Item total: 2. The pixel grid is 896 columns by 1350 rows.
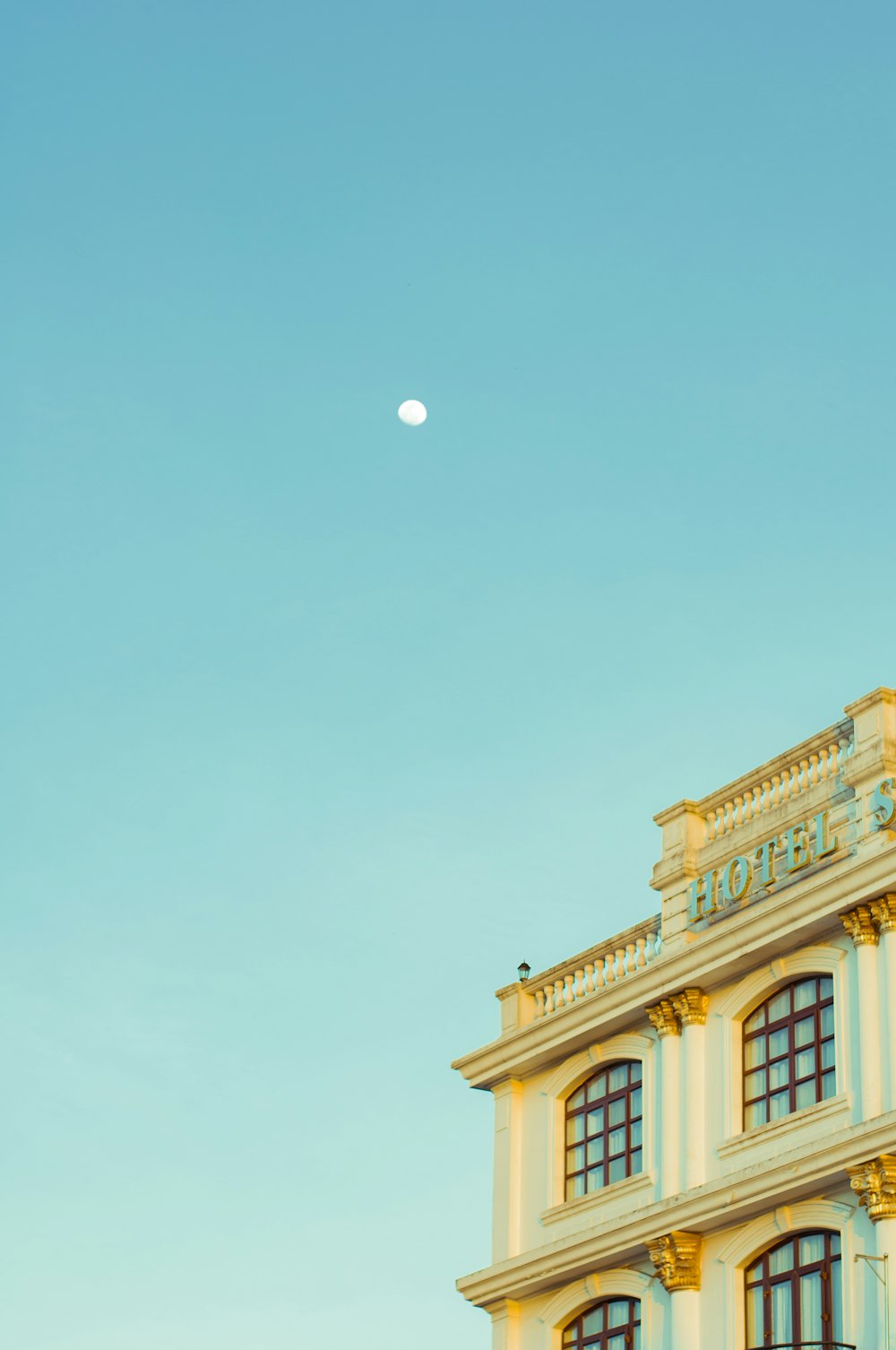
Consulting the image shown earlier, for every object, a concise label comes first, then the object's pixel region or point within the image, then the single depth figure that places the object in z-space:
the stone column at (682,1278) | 34.41
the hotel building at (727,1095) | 32.44
